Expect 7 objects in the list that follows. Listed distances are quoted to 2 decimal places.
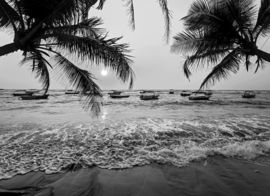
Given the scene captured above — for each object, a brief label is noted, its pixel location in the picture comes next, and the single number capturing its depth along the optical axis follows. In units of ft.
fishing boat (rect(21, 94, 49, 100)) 101.54
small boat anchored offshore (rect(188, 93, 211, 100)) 107.52
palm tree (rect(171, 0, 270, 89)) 15.94
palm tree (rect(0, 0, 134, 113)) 10.45
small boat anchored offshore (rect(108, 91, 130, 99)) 131.95
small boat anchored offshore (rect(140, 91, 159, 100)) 112.64
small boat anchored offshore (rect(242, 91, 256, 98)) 129.14
